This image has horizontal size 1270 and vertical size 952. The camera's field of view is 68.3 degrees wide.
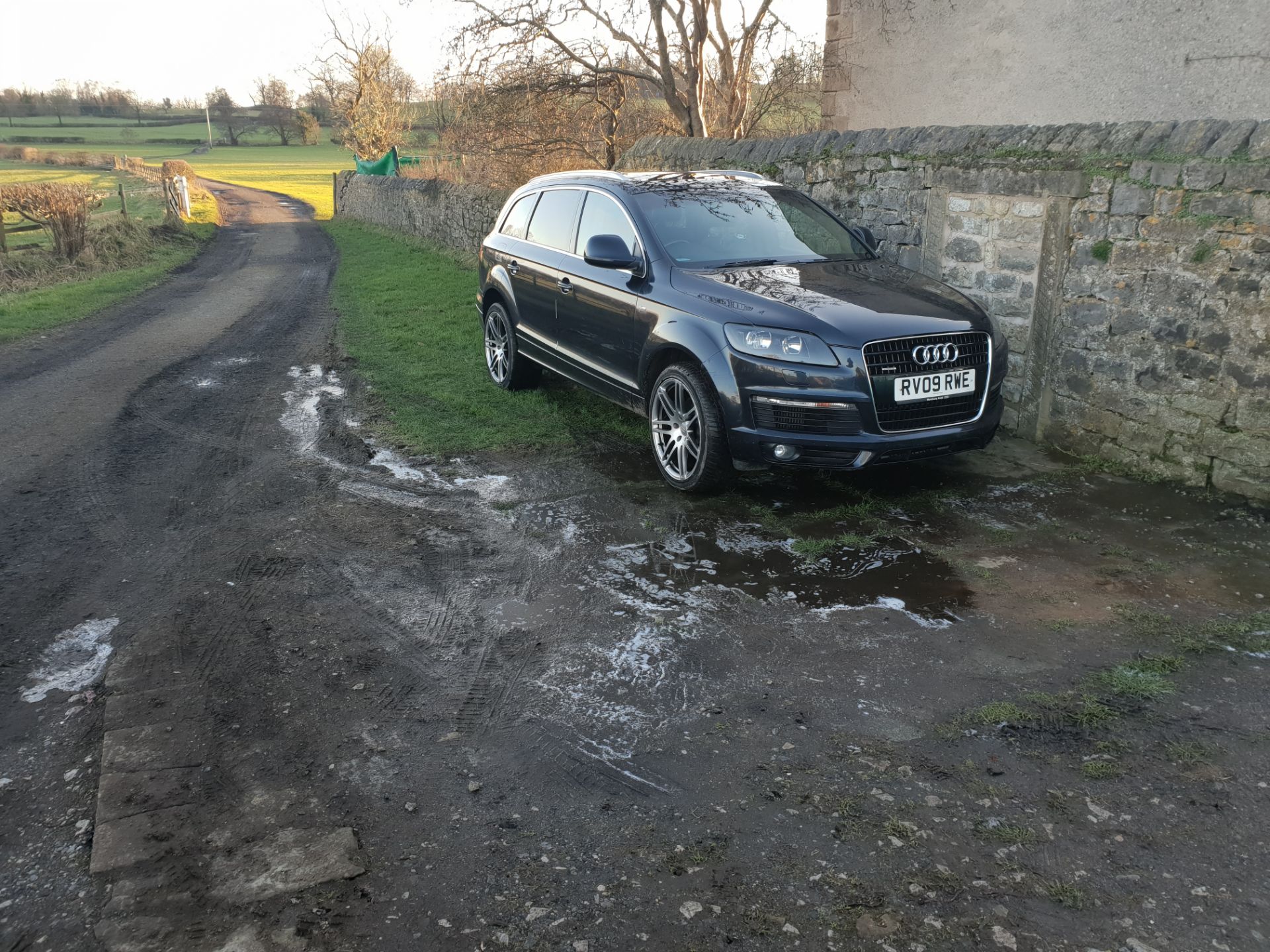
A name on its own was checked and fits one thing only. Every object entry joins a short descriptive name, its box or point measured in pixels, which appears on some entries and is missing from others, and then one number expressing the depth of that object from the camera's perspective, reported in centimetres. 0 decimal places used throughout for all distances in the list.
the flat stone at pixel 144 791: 312
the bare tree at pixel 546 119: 1825
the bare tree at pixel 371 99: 4262
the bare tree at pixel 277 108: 9638
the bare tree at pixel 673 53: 1769
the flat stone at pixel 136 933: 255
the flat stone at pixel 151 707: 365
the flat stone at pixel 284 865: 277
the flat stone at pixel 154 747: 337
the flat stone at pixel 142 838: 289
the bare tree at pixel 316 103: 5531
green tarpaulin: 3112
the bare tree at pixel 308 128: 9125
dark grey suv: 545
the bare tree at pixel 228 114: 10012
